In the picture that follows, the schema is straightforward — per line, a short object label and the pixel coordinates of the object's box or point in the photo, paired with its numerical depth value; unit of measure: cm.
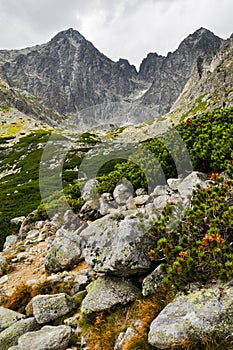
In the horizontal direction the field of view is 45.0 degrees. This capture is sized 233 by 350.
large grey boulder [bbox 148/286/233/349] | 438
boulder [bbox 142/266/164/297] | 581
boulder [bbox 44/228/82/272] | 894
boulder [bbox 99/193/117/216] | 1156
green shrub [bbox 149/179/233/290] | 504
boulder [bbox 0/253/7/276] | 1026
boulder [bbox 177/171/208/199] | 818
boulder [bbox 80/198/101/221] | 1185
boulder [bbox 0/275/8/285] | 970
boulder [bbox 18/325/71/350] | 578
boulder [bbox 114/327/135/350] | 510
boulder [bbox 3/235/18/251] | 1391
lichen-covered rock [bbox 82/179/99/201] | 1321
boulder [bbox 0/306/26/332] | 723
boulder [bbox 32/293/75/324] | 684
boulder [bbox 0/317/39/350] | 654
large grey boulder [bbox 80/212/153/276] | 636
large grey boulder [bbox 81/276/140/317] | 614
